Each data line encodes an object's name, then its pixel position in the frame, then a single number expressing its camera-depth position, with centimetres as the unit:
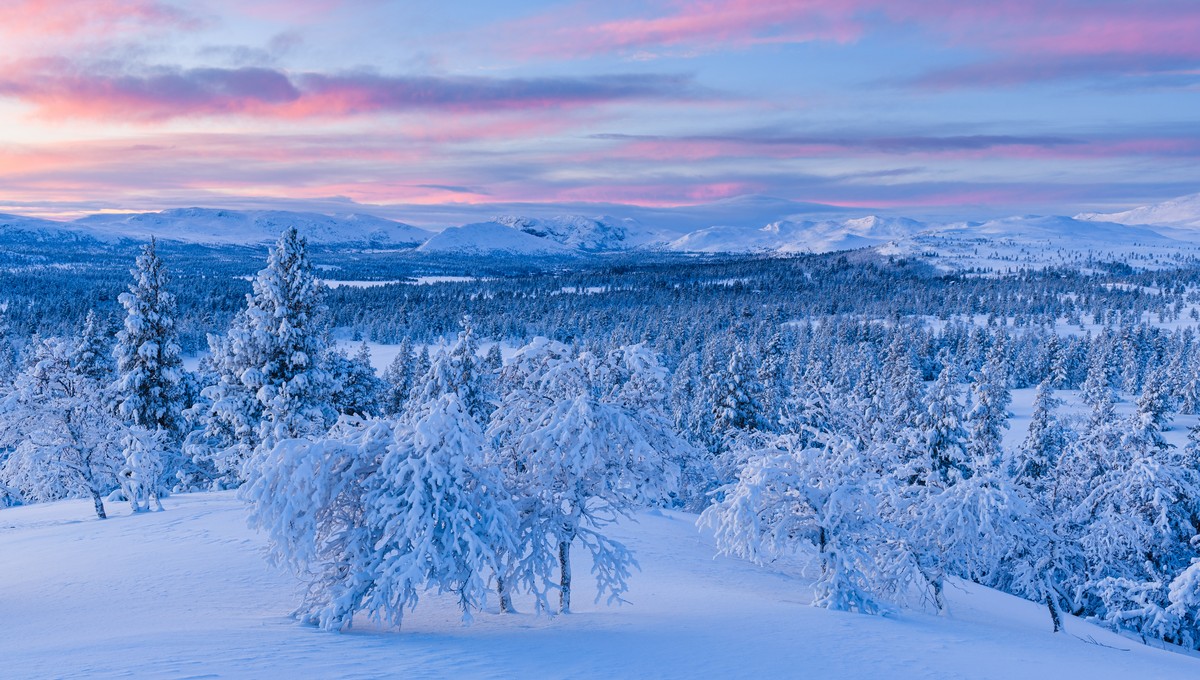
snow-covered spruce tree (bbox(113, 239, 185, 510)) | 3325
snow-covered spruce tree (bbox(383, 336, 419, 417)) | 5650
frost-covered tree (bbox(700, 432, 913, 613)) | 1828
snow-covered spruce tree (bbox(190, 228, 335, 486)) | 2936
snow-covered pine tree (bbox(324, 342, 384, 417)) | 3506
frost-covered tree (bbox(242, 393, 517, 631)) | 1239
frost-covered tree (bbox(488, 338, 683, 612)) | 1434
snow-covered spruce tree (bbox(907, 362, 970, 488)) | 3603
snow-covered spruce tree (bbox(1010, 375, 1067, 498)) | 4616
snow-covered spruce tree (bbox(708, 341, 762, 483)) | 4316
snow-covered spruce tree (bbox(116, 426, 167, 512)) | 2703
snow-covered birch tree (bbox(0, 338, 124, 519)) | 2752
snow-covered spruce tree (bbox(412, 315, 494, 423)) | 3731
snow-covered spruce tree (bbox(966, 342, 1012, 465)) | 4409
